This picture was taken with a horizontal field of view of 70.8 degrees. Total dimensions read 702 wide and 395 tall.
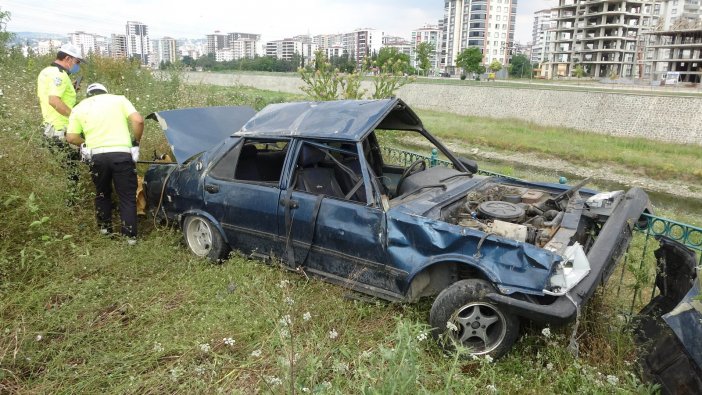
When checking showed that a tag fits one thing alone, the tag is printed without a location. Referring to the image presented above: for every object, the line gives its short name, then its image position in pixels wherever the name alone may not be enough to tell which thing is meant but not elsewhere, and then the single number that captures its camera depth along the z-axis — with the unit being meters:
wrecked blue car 3.55
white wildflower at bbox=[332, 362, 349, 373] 2.74
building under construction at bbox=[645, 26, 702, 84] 59.78
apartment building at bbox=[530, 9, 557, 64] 102.51
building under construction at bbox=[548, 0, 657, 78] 68.31
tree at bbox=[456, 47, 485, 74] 66.19
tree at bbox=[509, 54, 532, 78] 78.71
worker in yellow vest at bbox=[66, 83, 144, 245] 5.42
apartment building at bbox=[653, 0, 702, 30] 69.16
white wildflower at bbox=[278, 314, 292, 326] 3.03
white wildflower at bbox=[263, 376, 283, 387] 2.65
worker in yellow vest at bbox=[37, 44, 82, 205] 5.93
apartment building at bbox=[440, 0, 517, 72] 97.19
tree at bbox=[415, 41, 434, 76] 65.44
